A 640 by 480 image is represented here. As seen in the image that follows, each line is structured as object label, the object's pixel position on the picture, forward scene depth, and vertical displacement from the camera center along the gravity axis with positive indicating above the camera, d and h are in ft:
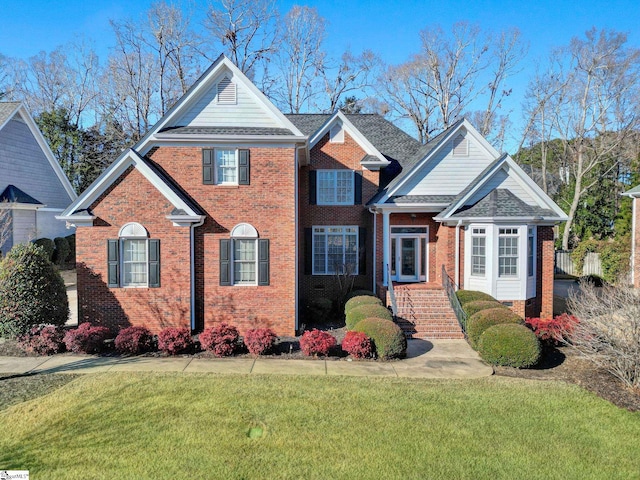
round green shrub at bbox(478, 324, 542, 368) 35.99 -9.48
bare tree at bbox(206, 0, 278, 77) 110.52 +49.70
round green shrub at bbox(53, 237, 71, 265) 86.07 -3.38
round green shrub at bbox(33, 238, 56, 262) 78.69 -1.83
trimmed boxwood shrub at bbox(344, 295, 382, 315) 48.22 -7.62
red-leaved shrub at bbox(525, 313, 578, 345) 41.40 -9.24
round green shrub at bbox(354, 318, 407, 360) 38.09 -9.28
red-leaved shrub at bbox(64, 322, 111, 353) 38.34 -9.44
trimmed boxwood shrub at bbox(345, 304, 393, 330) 43.45 -8.08
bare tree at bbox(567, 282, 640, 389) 30.78 -7.30
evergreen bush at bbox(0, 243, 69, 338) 39.17 -5.39
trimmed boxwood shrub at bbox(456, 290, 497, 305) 48.32 -7.03
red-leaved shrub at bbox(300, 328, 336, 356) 38.55 -9.86
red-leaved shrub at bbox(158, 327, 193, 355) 38.50 -9.57
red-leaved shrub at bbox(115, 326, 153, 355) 38.37 -9.51
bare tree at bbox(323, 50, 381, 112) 125.70 +42.26
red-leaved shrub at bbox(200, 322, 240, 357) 38.50 -9.59
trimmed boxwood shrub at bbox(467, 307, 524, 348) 40.06 -8.04
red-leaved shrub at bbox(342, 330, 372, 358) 38.03 -9.86
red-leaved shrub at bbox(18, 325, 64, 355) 38.17 -9.49
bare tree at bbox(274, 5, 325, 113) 122.21 +45.19
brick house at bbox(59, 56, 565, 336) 43.86 +0.85
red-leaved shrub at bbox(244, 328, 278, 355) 38.60 -9.61
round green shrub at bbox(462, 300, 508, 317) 44.93 -7.49
